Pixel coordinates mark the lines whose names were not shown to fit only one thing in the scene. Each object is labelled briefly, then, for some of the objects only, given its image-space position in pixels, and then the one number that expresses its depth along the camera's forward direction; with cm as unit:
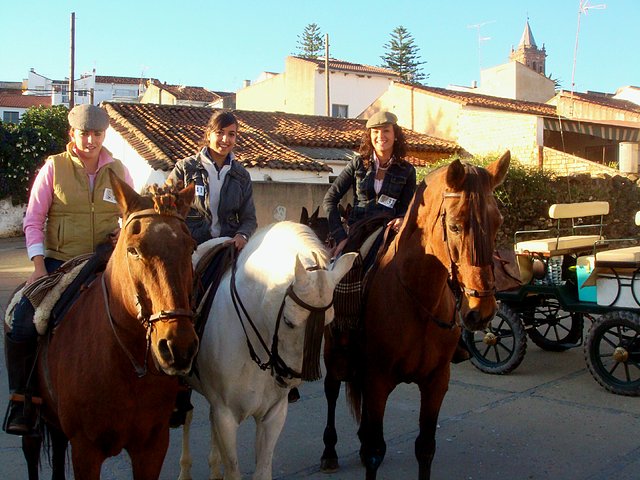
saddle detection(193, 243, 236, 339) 358
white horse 293
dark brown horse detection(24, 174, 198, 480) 253
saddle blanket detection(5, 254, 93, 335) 316
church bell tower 7694
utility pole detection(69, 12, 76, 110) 2636
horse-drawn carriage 594
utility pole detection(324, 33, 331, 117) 3153
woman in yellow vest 331
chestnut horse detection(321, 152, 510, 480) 338
